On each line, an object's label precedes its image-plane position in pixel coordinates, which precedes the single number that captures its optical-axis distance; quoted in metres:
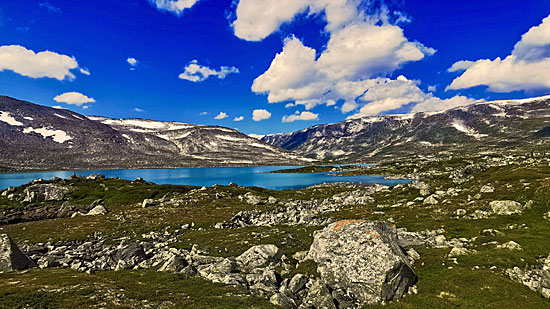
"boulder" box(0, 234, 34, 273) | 31.05
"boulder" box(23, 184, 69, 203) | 96.81
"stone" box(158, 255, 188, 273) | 31.11
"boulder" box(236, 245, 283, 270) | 31.74
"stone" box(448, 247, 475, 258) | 28.83
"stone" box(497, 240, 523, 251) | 28.48
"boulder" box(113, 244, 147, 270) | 34.28
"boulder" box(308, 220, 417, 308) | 23.03
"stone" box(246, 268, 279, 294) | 24.78
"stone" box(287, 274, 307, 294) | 24.98
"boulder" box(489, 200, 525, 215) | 43.03
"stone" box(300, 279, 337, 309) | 21.84
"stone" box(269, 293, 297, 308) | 21.80
